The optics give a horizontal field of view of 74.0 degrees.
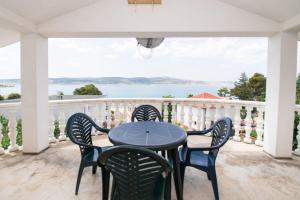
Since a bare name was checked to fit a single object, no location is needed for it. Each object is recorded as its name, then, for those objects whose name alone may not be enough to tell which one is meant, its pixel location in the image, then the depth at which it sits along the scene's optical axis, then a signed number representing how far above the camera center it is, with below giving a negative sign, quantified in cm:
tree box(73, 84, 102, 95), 1529 +32
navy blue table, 205 -48
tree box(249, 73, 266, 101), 1520 +90
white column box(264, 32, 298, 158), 343 +8
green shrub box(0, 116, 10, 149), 393 -84
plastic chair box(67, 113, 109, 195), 233 -53
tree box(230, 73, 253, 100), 1629 +61
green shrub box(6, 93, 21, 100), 1156 -17
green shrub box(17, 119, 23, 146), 451 -95
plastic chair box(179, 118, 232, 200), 220 -74
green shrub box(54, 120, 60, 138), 459 -82
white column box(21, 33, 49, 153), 355 +6
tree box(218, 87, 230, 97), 1648 +42
